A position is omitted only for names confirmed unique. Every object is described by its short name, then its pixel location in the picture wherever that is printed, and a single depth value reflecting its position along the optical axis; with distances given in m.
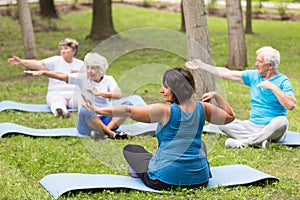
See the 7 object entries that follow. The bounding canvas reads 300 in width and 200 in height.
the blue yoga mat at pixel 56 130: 8.89
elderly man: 8.04
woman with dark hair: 5.71
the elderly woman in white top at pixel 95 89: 8.53
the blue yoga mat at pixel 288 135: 8.40
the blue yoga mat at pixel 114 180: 6.05
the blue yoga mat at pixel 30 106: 10.92
